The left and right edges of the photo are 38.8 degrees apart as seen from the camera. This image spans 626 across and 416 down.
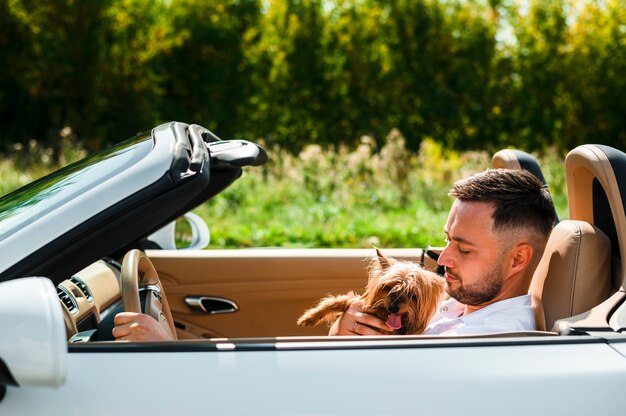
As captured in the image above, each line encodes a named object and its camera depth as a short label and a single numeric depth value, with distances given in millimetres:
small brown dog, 2342
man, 2393
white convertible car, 1685
